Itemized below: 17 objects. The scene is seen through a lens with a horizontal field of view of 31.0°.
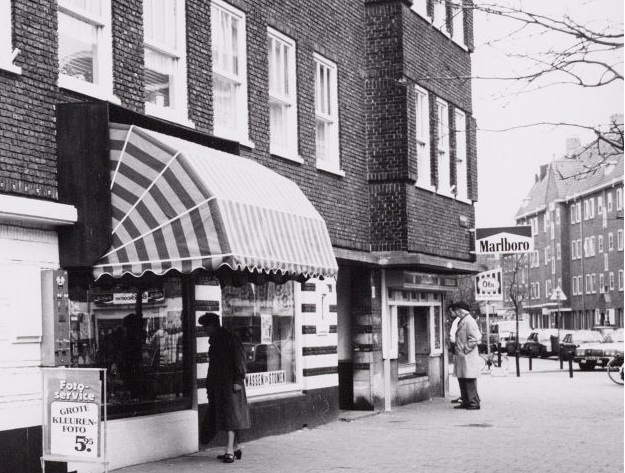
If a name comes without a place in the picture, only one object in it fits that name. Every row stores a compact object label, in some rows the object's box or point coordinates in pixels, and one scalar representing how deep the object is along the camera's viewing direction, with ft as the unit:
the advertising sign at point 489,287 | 97.32
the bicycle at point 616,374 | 99.60
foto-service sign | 33.35
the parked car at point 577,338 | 169.68
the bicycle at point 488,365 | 127.34
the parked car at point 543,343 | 194.49
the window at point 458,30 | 84.07
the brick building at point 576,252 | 292.40
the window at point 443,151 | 79.10
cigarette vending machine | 37.06
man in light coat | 70.03
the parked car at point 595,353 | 138.31
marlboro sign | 80.64
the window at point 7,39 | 35.78
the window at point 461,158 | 84.07
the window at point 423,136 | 74.74
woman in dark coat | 44.52
